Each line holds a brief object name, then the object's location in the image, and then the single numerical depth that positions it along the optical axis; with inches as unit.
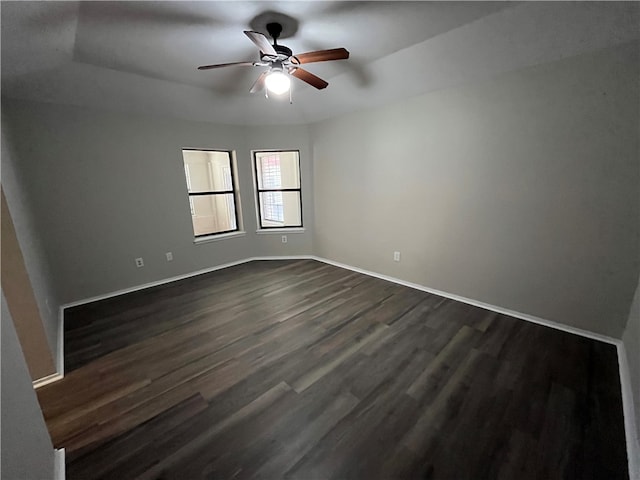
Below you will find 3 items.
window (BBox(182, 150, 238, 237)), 277.6
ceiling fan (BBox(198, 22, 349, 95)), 77.0
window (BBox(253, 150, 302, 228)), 253.8
